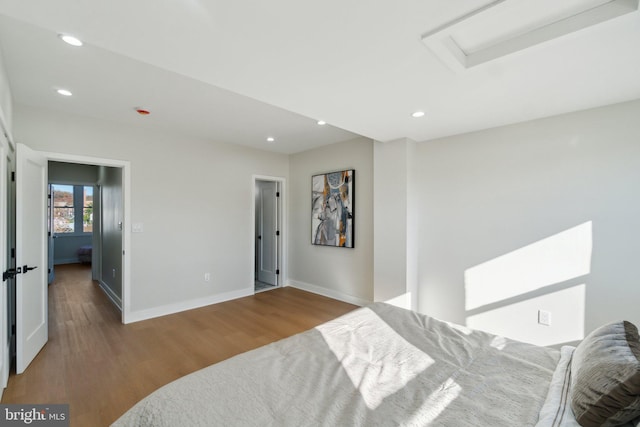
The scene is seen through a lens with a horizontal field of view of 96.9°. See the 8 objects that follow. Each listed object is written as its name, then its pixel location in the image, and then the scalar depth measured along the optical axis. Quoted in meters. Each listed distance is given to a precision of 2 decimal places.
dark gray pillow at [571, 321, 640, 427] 0.93
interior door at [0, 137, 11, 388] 2.04
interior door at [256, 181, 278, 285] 5.41
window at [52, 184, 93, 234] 7.82
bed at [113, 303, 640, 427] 1.03
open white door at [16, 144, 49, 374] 2.42
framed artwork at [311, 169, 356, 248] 4.33
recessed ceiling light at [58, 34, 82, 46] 1.55
